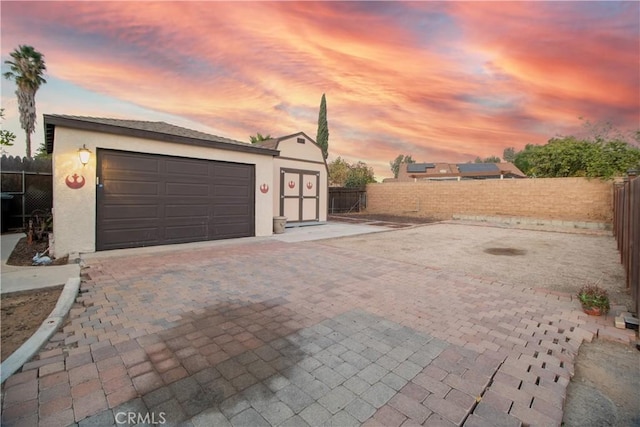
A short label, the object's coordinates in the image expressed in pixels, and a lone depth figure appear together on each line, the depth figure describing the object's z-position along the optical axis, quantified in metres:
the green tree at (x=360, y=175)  23.68
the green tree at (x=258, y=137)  22.42
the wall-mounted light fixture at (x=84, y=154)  6.29
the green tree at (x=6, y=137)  10.65
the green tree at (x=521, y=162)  42.97
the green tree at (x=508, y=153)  82.17
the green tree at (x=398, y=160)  74.19
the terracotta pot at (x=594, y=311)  3.54
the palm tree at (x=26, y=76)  17.34
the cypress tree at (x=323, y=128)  31.03
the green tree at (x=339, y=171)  30.41
